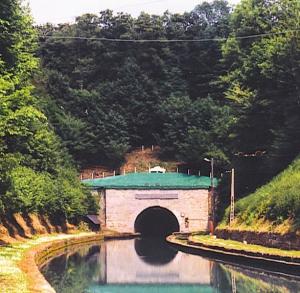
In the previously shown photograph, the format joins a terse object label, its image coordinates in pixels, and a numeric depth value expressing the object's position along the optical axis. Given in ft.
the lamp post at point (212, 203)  170.30
